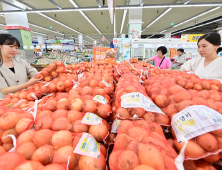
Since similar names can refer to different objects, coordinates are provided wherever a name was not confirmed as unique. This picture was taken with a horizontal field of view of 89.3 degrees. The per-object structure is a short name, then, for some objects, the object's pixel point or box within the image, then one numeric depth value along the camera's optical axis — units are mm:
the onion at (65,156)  524
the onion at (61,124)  693
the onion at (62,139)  591
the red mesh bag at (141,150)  460
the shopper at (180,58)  5297
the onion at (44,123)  708
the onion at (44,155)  533
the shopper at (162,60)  3723
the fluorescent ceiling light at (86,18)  7379
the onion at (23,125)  691
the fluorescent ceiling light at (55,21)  9834
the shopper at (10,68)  1647
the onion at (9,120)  691
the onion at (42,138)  606
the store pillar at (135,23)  8204
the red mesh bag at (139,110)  747
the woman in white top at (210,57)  1690
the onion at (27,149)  555
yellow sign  6337
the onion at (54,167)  452
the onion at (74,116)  760
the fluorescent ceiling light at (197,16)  8906
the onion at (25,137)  612
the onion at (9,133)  674
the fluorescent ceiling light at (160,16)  9086
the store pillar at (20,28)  8000
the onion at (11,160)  460
